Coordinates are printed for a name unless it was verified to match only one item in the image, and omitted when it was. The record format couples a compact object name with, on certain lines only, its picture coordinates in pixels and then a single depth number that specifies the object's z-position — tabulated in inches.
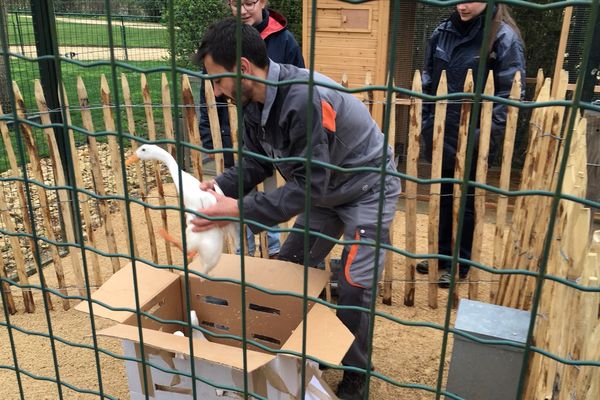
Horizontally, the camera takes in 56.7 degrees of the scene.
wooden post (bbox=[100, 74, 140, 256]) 133.4
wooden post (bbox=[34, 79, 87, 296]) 127.6
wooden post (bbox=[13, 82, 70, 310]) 128.1
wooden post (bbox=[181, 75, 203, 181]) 134.6
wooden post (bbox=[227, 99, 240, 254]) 137.4
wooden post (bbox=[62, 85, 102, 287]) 135.8
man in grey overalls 82.1
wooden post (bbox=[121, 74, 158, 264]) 133.3
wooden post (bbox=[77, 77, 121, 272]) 131.0
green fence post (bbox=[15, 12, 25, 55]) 216.4
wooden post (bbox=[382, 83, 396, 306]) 141.7
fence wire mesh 44.1
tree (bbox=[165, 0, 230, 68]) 289.1
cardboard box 83.1
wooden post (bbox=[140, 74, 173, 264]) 135.9
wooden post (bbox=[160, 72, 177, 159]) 134.4
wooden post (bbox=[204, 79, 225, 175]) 136.5
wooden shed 216.1
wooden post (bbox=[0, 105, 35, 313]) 132.5
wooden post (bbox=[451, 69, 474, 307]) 132.1
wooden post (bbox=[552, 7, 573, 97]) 175.2
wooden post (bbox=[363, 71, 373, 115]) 133.4
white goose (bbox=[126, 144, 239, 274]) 90.7
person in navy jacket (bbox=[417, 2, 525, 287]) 132.3
